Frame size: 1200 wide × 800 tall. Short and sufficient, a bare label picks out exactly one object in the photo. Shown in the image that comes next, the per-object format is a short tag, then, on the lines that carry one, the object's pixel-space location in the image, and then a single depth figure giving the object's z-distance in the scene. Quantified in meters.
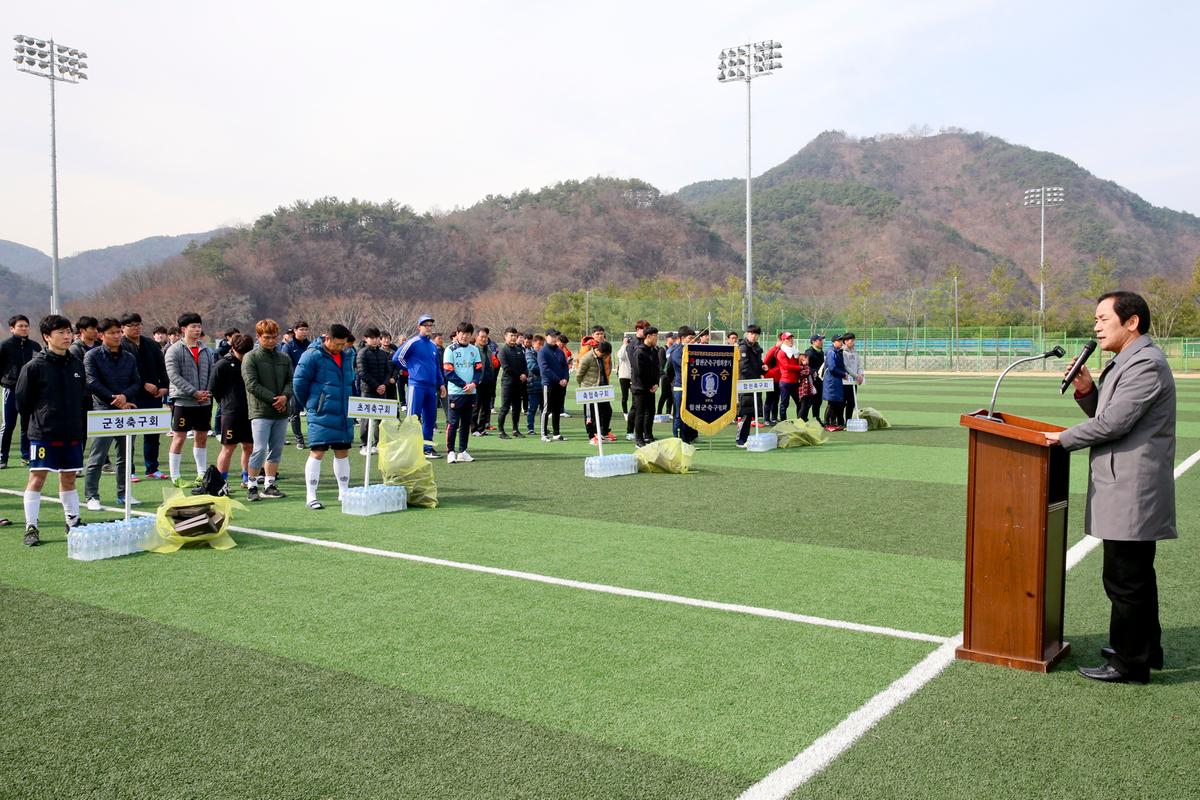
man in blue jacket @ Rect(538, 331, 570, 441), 15.59
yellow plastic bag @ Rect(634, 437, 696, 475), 11.54
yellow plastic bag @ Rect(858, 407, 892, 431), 17.30
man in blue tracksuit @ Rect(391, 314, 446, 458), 12.50
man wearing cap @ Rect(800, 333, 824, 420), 17.02
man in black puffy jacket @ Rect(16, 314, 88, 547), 7.38
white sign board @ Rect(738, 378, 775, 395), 13.81
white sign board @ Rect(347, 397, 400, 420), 9.10
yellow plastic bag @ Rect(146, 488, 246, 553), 7.29
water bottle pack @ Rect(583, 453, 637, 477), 11.28
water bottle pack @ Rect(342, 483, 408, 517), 8.71
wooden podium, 4.41
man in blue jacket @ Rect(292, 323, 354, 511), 8.88
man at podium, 4.21
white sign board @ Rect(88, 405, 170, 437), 7.30
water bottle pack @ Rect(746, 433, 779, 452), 14.01
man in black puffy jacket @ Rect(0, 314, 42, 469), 11.25
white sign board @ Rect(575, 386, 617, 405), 12.01
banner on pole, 13.17
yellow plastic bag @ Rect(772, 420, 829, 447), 14.52
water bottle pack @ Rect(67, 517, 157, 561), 6.93
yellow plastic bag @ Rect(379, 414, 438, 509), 9.09
